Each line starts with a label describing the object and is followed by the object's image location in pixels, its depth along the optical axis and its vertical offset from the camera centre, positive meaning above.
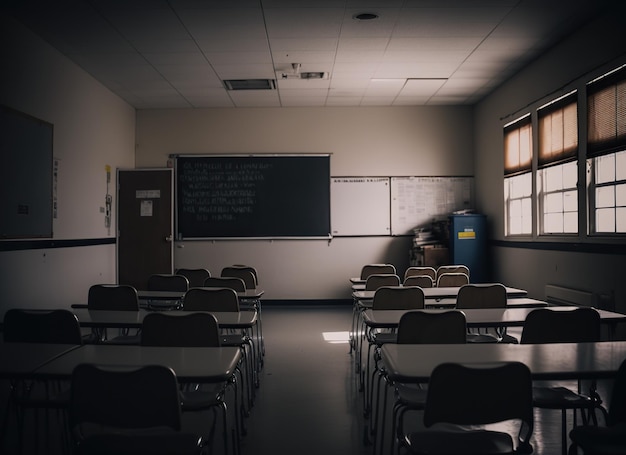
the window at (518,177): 6.69 +0.76
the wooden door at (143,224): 8.05 +0.12
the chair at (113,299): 4.08 -0.53
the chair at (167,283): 4.91 -0.48
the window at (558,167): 5.56 +0.76
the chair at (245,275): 5.80 -0.48
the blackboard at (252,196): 8.42 +0.58
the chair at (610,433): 1.81 -0.75
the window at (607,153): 4.73 +0.75
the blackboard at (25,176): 4.88 +0.56
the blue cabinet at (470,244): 7.69 -0.16
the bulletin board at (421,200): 8.45 +0.53
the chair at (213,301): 3.77 -0.50
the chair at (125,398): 1.69 -0.54
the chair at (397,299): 3.83 -0.49
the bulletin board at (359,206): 8.46 +0.43
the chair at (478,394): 1.70 -0.53
